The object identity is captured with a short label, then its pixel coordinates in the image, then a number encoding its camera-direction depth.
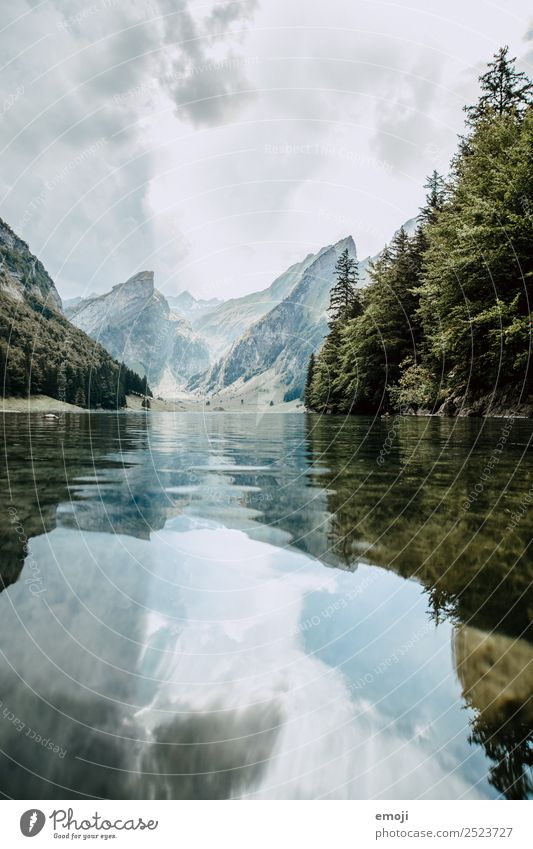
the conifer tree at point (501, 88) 35.38
